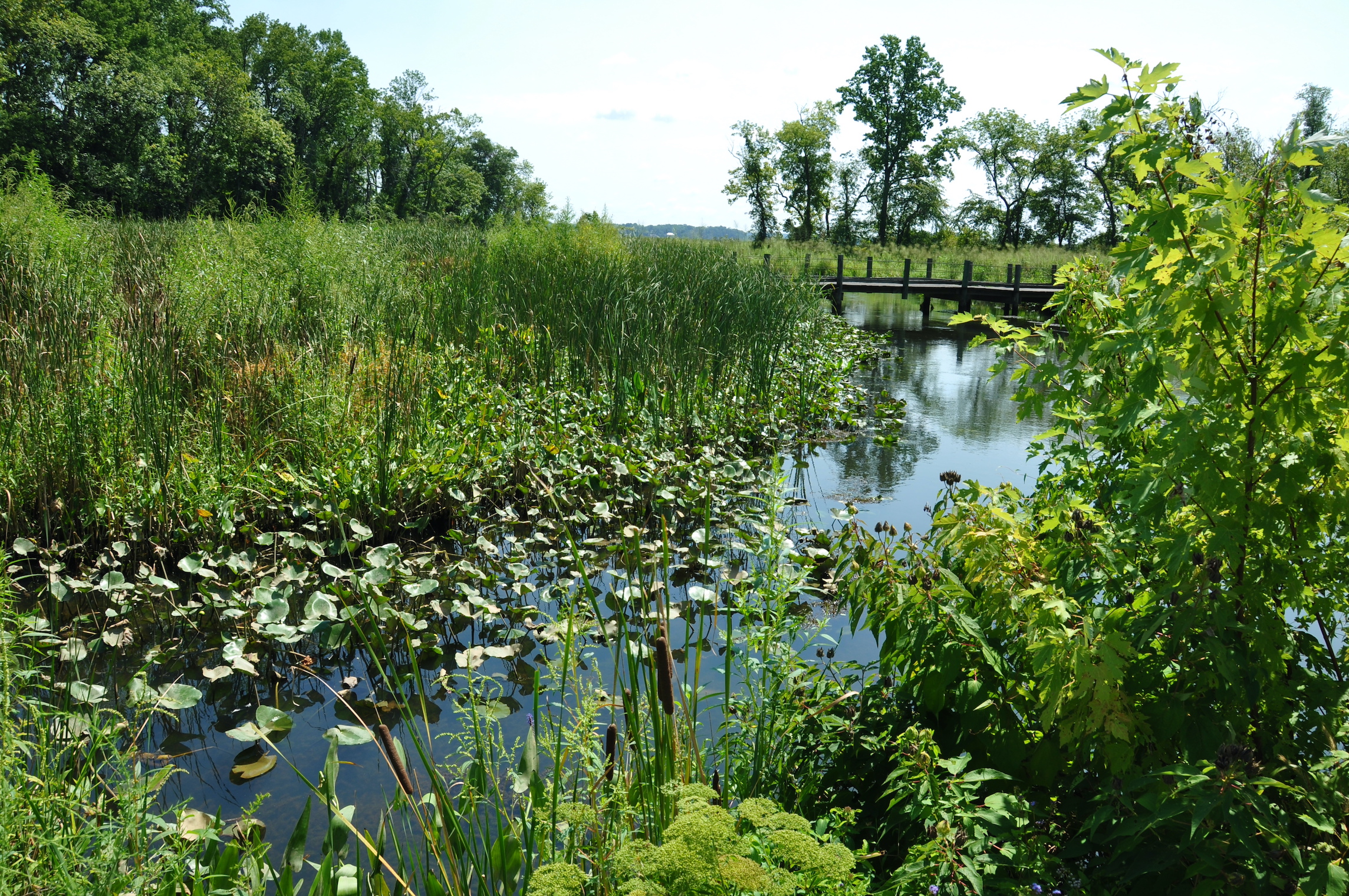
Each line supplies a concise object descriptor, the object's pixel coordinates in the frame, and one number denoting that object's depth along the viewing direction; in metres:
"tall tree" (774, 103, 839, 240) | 35.72
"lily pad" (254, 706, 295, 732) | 2.26
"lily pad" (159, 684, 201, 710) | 2.28
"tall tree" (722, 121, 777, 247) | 37.03
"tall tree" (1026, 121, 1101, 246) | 36.25
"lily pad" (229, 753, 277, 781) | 2.19
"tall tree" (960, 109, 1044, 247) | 37.41
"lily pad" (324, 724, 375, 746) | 2.11
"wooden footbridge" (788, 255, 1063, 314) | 16.83
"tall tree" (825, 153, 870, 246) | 39.12
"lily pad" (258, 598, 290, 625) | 2.72
